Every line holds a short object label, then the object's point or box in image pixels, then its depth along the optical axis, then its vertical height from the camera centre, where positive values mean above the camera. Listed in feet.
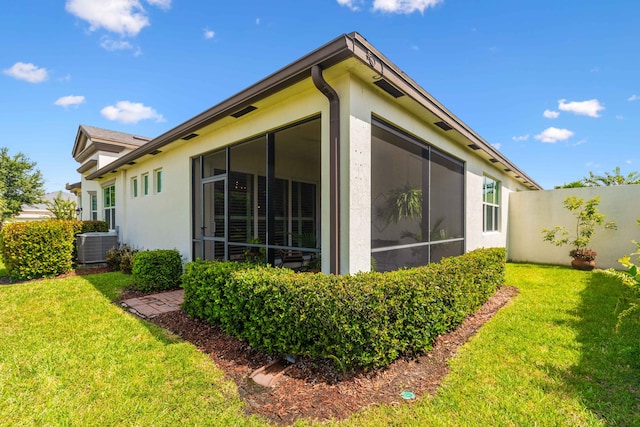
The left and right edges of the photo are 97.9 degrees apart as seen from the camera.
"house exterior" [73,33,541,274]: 11.28 +2.80
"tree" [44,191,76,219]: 41.50 +0.61
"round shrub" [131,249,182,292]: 19.71 -4.19
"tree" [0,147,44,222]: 78.64 +9.67
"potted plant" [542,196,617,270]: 29.27 -2.04
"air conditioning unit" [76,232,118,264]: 28.89 -3.57
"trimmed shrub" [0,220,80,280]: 23.20 -3.03
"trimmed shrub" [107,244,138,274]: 26.27 -4.57
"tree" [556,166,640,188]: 62.39 +7.53
